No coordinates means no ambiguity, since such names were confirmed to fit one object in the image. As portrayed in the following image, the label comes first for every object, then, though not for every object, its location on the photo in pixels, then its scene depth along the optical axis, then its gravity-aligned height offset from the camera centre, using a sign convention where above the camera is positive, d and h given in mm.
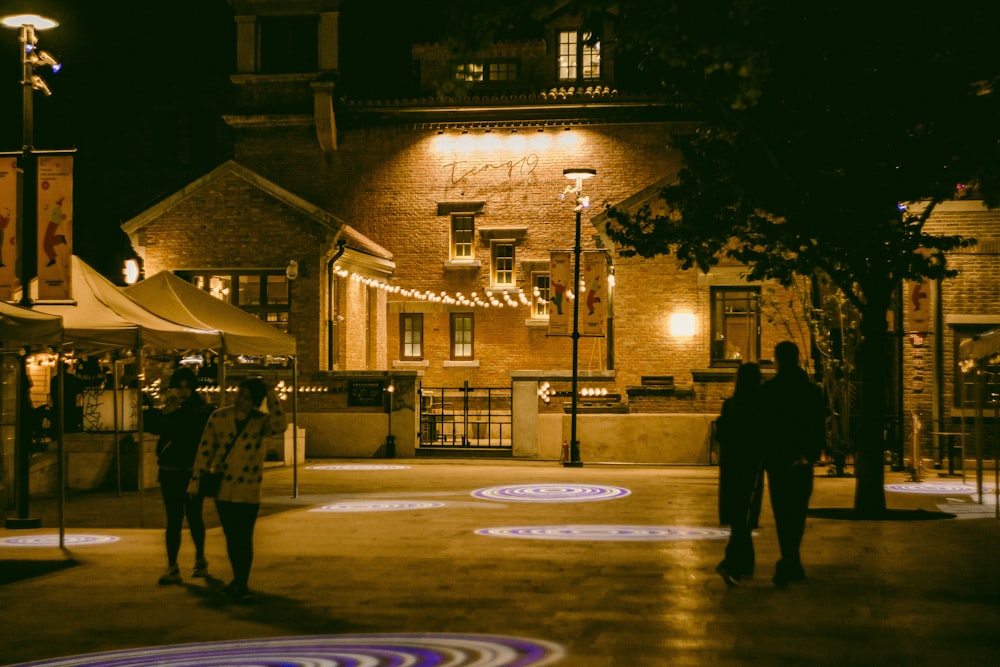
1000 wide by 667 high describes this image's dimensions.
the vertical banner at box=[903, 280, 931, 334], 23328 +687
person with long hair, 9352 -1129
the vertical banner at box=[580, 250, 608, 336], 25062 +1089
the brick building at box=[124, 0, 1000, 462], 31281 +4879
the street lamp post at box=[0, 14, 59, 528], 13492 +1320
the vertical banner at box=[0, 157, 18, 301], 13141 +1329
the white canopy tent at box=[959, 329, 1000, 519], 15469 -197
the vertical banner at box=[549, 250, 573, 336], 25281 +1052
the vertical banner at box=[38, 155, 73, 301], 13133 +1399
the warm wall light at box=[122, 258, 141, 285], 27969 +1726
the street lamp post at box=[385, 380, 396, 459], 25750 -2288
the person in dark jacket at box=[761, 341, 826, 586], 9336 -854
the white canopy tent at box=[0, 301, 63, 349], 12438 +144
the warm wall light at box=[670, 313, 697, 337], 26156 +424
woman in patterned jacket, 9094 -985
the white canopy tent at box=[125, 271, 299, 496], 16578 +382
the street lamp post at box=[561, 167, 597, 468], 23297 +70
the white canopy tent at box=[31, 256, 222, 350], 13859 +228
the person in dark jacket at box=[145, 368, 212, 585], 10008 -993
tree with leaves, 12867 +2449
